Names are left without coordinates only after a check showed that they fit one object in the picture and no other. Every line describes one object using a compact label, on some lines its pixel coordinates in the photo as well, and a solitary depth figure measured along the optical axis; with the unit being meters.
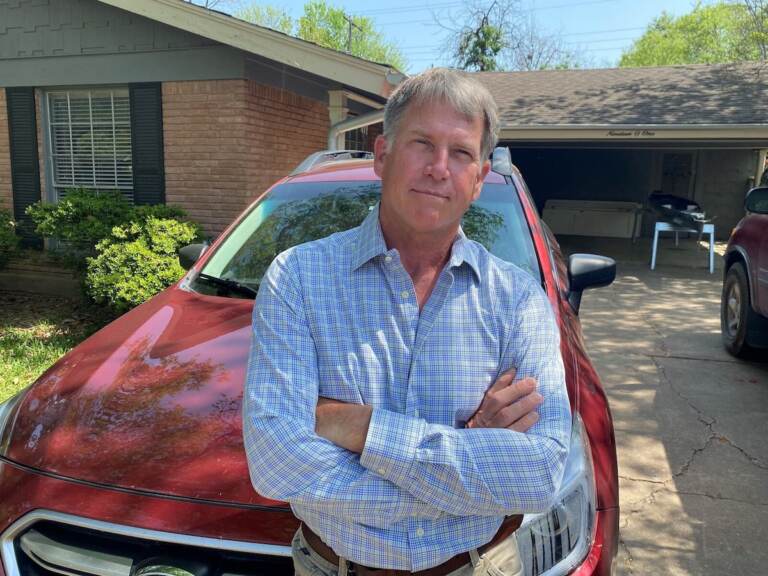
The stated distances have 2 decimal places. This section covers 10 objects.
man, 1.28
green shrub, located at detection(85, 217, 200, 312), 6.15
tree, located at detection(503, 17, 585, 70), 33.15
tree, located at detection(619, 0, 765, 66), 42.69
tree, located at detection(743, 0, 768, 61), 13.03
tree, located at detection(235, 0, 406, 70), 48.88
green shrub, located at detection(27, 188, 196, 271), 6.96
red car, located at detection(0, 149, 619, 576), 1.65
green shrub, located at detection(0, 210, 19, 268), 7.75
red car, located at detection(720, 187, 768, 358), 4.89
